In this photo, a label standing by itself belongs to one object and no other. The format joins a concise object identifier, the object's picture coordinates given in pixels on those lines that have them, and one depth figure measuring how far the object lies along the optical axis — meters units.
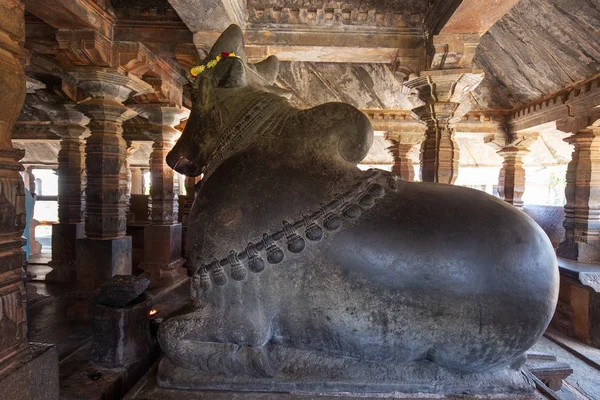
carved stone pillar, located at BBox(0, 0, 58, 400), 1.46
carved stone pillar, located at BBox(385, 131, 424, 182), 8.40
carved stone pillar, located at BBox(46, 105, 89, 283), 6.55
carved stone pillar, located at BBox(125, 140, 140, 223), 9.16
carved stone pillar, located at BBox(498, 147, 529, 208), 8.16
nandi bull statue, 1.42
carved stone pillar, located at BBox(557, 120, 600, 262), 5.60
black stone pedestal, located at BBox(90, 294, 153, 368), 2.14
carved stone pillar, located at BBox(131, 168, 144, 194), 14.91
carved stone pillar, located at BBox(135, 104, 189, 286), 5.94
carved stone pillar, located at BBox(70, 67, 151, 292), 4.22
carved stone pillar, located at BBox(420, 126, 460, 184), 5.23
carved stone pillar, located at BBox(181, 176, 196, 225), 8.23
